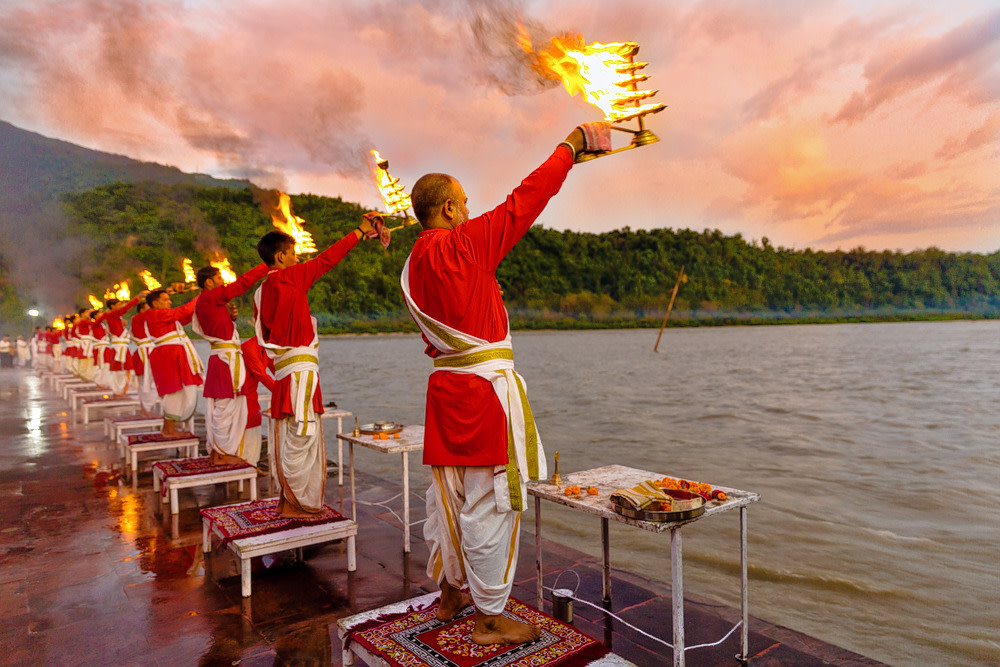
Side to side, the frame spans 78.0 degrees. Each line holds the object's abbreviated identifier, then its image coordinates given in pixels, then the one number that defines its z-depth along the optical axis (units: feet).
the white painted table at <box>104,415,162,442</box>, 30.04
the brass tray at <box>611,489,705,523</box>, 8.93
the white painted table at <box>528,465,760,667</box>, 9.05
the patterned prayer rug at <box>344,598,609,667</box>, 8.49
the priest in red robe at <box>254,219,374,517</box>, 14.61
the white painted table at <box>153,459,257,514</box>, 18.69
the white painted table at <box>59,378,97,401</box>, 50.98
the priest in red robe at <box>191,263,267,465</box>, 20.65
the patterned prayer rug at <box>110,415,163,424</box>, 30.89
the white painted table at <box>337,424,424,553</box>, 15.24
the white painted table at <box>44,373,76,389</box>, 63.31
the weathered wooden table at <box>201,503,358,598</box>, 13.15
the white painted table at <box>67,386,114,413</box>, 46.78
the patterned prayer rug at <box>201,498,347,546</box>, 14.05
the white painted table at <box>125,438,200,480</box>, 24.50
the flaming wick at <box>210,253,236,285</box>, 22.48
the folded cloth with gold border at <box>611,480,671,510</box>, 9.12
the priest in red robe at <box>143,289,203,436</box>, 26.40
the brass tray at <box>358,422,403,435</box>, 16.90
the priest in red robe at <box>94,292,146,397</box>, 40.75
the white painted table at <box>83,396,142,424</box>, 37.81
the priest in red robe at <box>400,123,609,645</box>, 8.21
